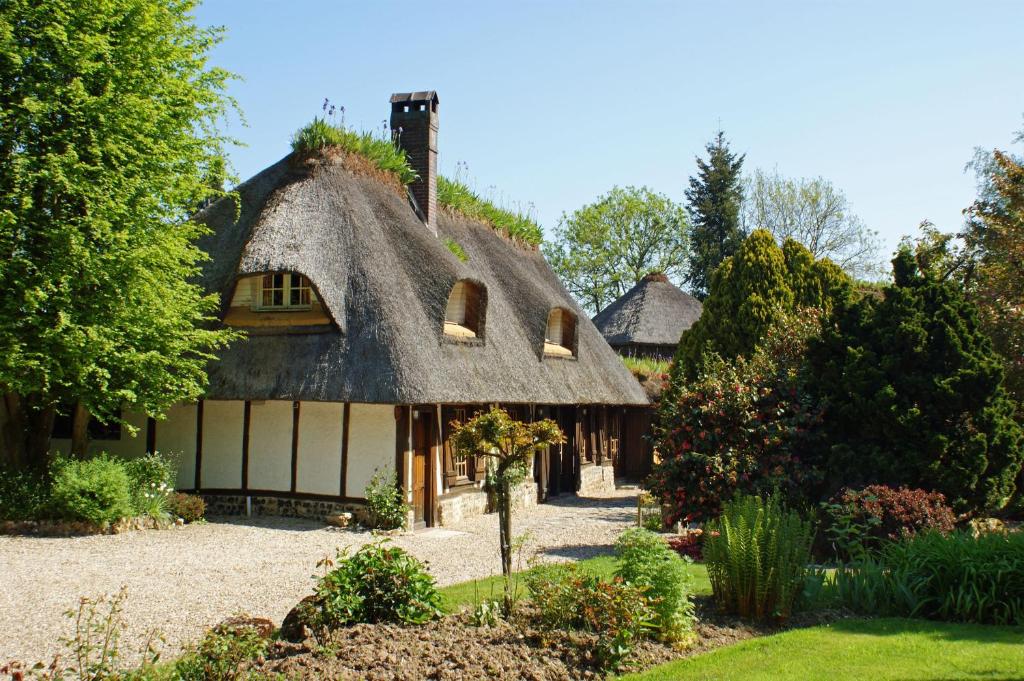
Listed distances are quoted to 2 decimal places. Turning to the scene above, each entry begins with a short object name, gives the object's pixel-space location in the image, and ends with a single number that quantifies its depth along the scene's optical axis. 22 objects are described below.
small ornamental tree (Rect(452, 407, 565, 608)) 8.02
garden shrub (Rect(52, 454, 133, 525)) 12.27
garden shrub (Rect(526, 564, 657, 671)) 6.27
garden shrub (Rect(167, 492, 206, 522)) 13.75
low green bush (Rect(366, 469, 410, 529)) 13.73
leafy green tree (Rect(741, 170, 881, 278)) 42.34
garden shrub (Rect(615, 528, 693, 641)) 6.80
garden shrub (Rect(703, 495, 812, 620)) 7.52
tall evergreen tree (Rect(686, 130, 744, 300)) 42.09
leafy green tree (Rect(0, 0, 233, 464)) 12.19
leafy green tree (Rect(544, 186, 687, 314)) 47.56
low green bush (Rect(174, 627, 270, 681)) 5.31
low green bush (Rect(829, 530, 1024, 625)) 7.66
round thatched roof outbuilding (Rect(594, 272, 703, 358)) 31.62
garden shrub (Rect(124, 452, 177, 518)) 13.16
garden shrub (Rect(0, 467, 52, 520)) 12.50
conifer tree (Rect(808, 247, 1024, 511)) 10.78
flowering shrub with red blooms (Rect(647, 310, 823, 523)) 11.30
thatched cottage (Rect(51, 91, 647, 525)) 14.20
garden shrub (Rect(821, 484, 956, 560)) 9.76
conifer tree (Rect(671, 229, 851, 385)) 16.56
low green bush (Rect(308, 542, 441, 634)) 6.48
